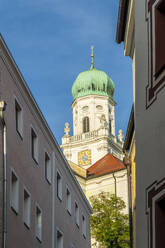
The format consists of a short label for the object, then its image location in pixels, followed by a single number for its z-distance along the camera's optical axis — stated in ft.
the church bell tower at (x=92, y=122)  311.47
